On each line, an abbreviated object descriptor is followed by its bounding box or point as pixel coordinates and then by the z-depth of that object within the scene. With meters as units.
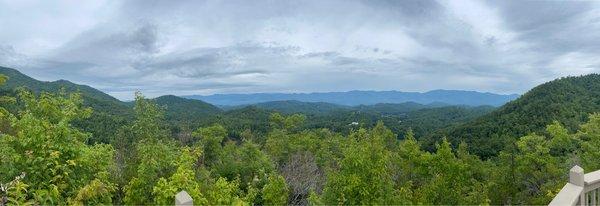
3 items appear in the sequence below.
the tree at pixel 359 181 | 7.21
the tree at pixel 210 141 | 34.11
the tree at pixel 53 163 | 4.43
